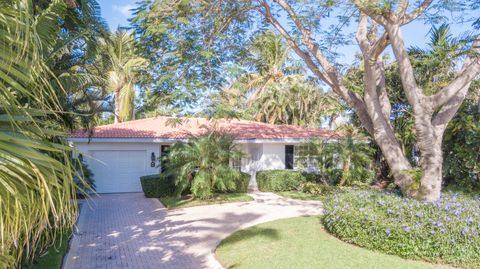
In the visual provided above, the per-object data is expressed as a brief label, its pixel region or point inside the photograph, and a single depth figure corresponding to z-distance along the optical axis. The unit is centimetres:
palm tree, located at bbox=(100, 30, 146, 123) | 3002
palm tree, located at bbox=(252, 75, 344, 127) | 3241
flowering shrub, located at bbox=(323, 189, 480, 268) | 762
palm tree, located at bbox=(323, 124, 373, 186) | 1827
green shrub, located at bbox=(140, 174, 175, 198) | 1802
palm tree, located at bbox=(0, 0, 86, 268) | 216
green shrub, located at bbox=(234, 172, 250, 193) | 1900
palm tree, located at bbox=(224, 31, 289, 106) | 3300
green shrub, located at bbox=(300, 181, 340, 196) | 1877
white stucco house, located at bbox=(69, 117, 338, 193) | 1955
